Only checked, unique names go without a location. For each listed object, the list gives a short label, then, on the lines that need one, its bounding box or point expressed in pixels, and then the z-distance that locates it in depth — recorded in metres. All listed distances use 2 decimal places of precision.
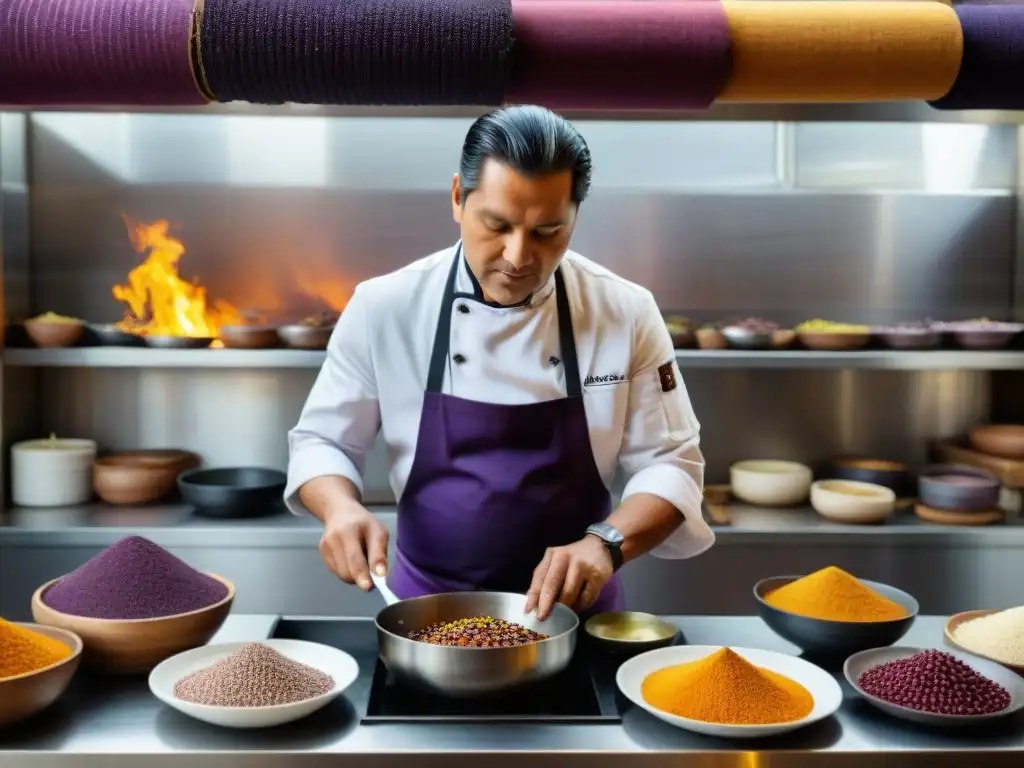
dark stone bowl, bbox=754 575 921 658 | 1.73
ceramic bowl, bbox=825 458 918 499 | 3.66
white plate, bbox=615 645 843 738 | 1.44
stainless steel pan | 1.49
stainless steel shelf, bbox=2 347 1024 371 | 3.39
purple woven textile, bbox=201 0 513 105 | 1.50
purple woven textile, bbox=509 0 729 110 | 1.54
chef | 2.17
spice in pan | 1.59
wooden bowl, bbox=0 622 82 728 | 1.43
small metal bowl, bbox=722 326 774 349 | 3.47
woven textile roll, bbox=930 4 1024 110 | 1.61
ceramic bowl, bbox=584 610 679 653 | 1.78
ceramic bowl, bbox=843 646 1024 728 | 1.48
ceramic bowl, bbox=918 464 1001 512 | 3.43
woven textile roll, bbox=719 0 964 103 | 1.56
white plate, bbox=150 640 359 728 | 1.44
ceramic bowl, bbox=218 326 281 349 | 3.44
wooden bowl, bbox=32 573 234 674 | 1.64
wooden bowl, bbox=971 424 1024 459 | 3.59
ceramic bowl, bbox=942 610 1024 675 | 1.73
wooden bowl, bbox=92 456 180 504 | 3.52
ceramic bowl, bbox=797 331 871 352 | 3.49
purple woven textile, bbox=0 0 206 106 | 1.49
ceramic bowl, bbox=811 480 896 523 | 3.42
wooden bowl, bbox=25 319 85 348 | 3.39
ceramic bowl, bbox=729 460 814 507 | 3.59
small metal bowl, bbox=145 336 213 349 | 3.41
